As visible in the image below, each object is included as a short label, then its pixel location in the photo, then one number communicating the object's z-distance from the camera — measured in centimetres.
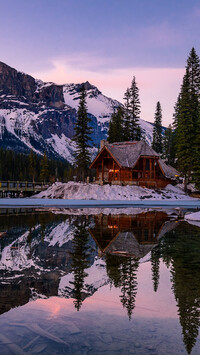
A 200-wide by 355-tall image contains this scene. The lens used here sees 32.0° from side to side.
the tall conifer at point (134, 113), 7062
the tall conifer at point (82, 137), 5809
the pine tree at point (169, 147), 8012
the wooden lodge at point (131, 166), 5300
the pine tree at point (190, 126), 5428
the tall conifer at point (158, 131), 8494
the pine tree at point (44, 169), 9596
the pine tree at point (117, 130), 7150
